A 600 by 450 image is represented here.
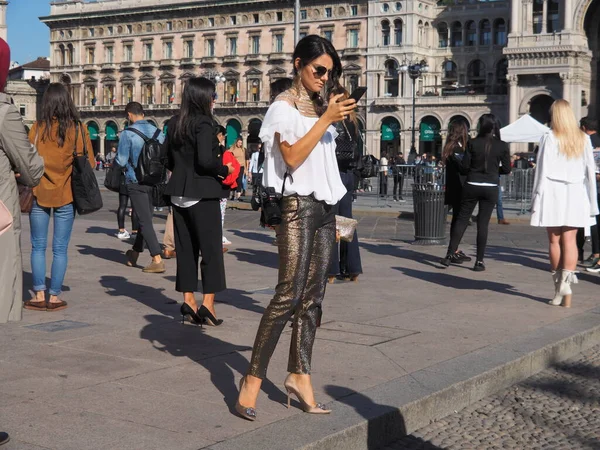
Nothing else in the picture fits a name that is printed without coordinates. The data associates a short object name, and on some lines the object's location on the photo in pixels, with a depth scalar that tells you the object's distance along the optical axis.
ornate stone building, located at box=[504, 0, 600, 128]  63.84
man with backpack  9.81
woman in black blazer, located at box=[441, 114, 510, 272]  10.90
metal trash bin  13.27
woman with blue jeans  7.31
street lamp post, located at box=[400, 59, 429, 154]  45.56
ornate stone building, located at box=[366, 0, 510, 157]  70.62
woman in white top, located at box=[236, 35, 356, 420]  4.40
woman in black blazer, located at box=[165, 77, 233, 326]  6.66
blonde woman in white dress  8.37
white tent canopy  28.25
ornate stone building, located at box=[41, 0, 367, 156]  76.50
